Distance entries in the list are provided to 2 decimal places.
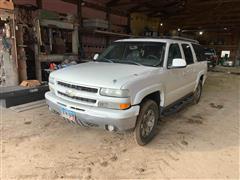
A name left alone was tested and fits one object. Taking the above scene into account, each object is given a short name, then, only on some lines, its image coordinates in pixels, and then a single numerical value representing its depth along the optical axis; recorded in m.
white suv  2.51
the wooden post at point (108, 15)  11.89
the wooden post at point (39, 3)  8.08
